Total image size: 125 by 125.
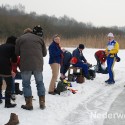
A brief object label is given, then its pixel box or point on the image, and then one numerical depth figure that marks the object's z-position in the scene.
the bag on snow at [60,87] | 5.18
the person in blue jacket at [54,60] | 5.17
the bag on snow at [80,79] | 6.38
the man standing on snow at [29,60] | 4.07
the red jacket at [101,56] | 8.29
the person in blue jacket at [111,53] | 6.56
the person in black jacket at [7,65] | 4.16
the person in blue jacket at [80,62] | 6.71
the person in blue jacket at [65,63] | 6.68
